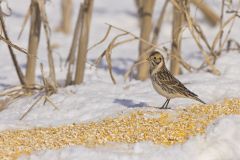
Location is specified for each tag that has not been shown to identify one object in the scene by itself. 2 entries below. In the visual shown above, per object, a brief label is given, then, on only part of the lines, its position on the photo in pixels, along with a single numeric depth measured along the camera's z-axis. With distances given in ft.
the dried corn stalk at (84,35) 50.11
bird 38.71
